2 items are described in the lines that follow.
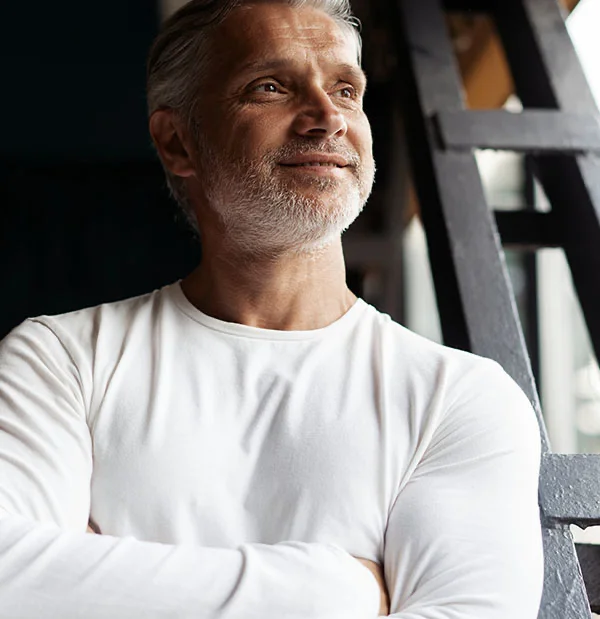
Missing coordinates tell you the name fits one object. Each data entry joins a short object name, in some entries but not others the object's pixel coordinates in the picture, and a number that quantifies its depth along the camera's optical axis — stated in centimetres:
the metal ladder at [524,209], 164
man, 125
